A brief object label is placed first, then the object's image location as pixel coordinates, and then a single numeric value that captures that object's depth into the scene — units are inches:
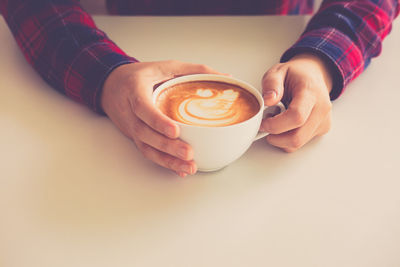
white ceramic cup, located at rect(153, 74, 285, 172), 21.3
